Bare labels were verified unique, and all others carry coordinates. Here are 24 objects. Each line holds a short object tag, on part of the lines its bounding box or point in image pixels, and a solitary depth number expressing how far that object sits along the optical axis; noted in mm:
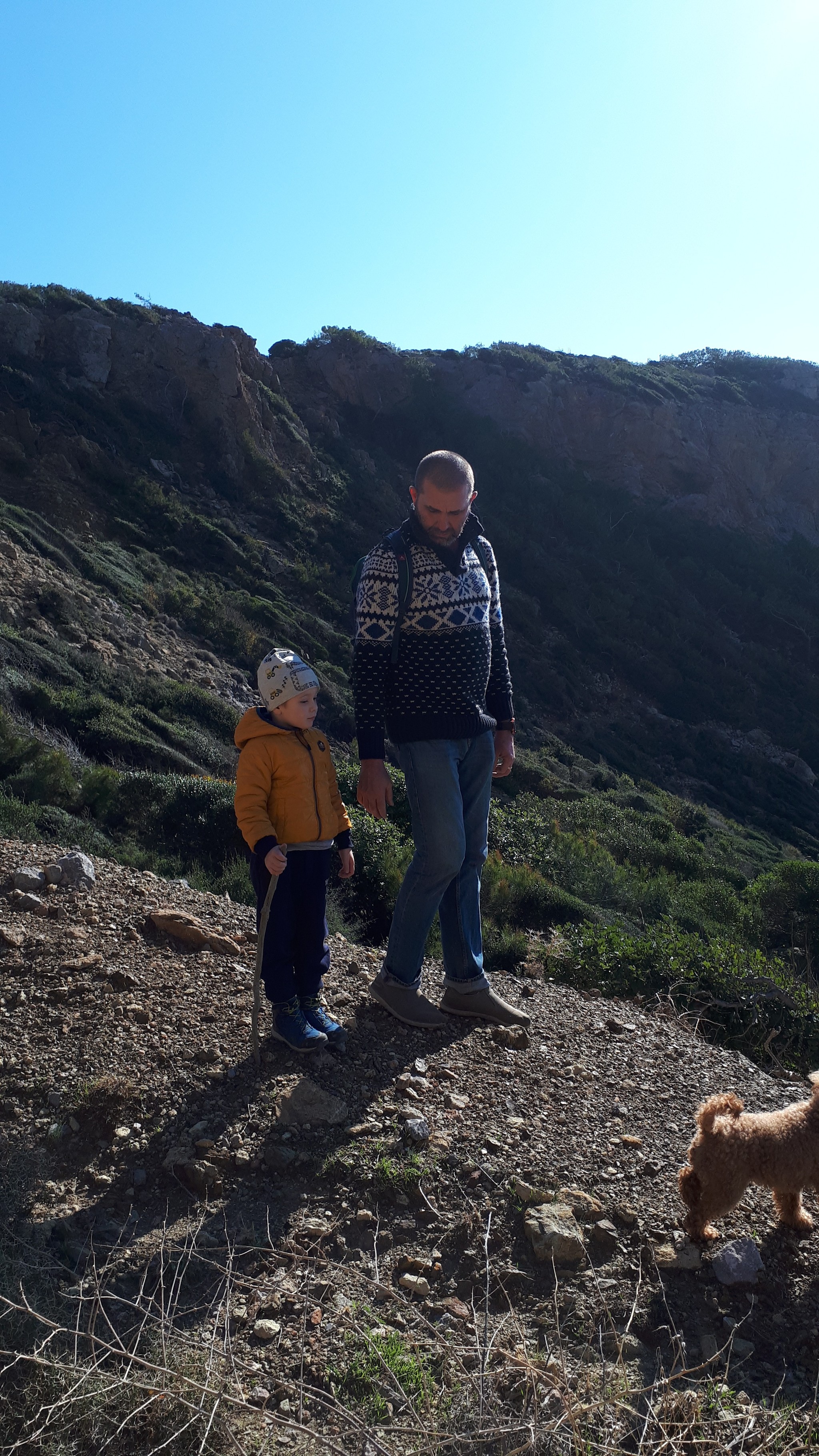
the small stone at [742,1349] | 1923
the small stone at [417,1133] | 2482
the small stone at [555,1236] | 2137
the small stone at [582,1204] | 2270
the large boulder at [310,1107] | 2557
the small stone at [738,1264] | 2098
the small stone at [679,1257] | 2135
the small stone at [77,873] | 3740
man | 2848
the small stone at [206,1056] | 2760
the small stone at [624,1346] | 1893
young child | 2812
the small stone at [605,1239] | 2193
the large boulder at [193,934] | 3496
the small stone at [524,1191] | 2303
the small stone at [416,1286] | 2031
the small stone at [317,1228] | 2160
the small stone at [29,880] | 3682
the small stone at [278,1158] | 2391
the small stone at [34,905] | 3547
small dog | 2129
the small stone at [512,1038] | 3066
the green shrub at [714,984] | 4414
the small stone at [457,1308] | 1976
